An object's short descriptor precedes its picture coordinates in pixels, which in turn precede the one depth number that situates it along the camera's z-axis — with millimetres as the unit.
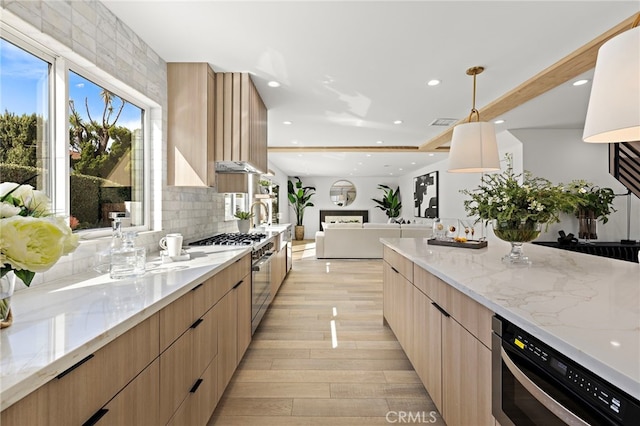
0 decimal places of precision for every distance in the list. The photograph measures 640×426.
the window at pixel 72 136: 1413
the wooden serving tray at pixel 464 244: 2447
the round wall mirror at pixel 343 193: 11789
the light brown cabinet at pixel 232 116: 2865
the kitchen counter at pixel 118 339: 698
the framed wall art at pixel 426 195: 8521
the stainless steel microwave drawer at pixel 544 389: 684
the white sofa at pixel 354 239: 7016
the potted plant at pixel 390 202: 11297
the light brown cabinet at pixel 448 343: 1248
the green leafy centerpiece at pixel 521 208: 1733
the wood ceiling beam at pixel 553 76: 2258
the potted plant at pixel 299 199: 11203
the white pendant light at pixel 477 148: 2328
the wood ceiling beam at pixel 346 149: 6301
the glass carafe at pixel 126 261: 1481
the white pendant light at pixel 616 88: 846
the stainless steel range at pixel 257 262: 2670
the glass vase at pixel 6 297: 803
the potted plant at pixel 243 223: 3675
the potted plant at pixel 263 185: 6103
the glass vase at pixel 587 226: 4633
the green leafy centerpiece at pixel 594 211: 4387
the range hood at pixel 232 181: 3539
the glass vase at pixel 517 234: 1794
